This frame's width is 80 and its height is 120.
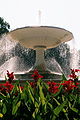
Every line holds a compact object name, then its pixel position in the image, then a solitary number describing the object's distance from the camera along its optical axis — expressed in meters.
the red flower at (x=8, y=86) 2.75
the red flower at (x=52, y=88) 2.63
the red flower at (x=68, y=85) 2.71
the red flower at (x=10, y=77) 3.05
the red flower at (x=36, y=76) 2.94
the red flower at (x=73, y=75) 3.17
